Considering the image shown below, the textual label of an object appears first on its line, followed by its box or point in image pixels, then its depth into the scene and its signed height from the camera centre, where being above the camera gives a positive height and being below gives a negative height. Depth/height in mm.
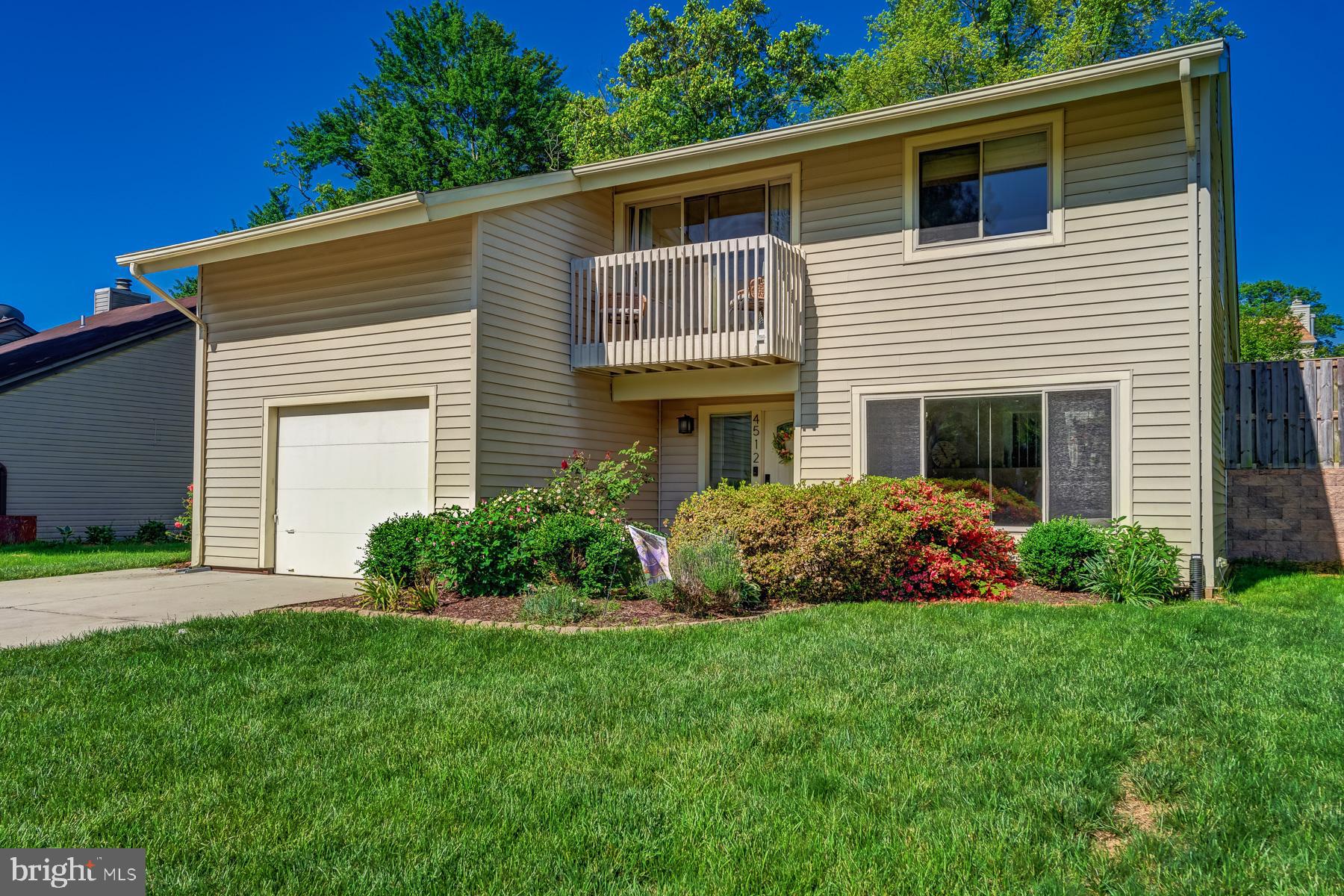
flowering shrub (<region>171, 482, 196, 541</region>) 11648 -461
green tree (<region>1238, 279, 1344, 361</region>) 36031 +8317
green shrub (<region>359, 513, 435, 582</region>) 8492 -582
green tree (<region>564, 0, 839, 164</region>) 24078 +12405
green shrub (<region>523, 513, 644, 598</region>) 7945 -584
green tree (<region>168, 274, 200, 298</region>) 34688 +8559
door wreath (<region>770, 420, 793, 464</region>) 11507 +742
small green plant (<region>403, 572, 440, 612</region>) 7617 -975
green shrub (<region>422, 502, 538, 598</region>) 8188 -636
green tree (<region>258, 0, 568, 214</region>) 25703 +11980
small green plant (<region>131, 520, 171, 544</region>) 17591 -954
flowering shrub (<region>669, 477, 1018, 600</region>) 7625 -432
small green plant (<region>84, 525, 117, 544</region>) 17062 -950
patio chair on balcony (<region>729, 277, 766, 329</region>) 9613 +2244
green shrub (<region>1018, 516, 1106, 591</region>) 8242 -530
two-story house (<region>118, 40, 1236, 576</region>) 8500 +2066
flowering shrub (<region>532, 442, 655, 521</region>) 9078 +45
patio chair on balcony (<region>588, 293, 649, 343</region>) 10523 +2271
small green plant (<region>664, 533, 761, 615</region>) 7043 -719
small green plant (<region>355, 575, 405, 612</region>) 7742 -979
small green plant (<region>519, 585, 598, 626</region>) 6805 -956
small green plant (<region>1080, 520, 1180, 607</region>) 7770 -666
